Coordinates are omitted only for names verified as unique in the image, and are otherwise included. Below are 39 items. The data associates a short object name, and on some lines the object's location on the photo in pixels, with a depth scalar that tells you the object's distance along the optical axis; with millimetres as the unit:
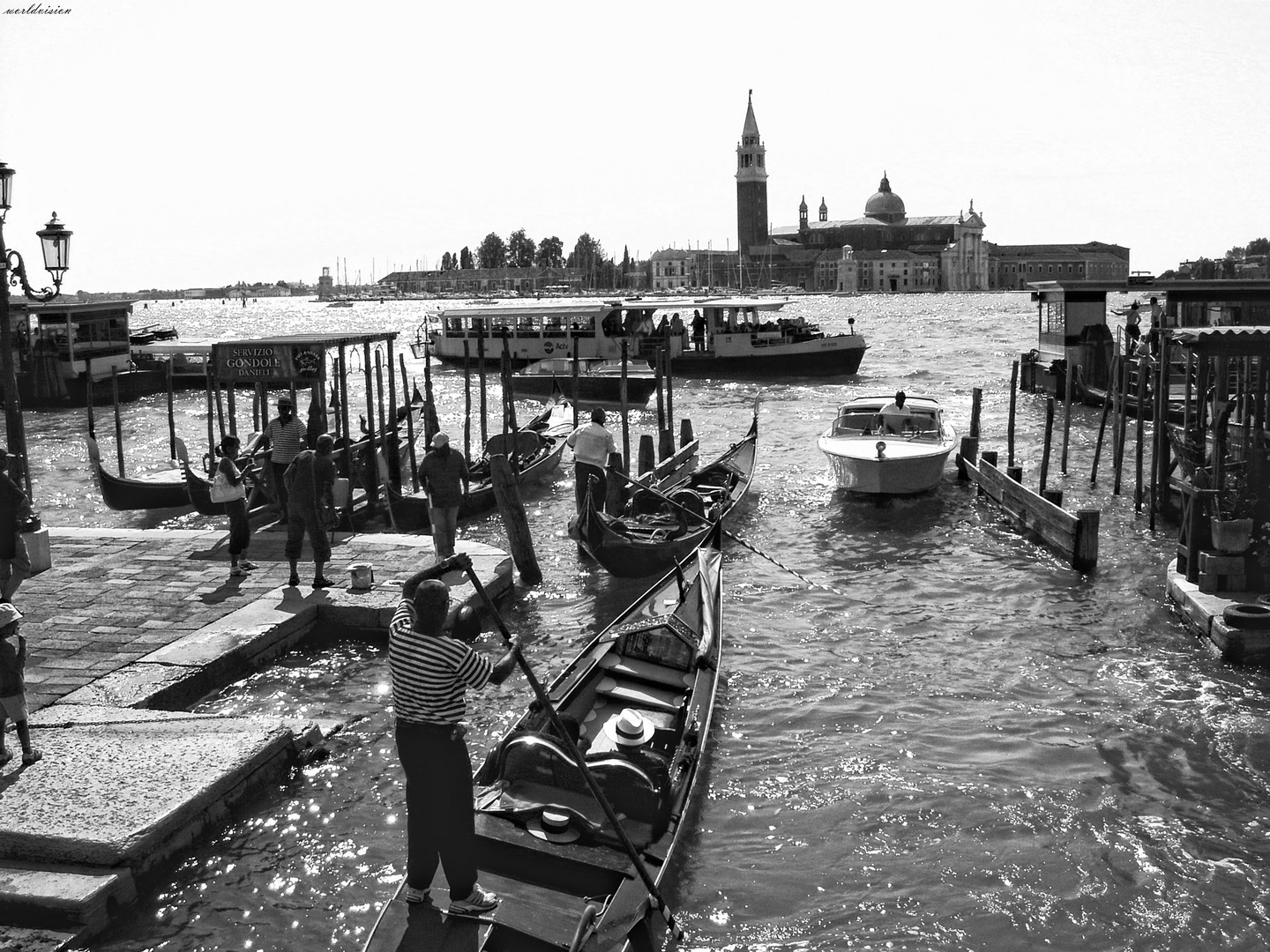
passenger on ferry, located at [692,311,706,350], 39812
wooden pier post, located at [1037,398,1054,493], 15719
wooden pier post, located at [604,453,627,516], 13375
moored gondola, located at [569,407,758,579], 11461
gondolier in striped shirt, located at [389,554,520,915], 4633
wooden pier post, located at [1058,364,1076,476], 18875
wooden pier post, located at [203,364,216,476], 16531
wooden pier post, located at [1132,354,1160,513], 15234
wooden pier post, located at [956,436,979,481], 18234
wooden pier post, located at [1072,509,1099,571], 12617
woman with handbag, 10453
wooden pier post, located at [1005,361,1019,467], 17766
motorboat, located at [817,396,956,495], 16219
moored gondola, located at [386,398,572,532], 14469
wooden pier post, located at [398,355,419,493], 16833
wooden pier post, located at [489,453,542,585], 11539
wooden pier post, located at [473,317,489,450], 20141
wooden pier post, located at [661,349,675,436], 19569
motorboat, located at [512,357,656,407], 31047
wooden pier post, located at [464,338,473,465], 20031
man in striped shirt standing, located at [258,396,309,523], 12719
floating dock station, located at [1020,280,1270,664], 9664
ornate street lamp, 11836
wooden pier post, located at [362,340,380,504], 14695
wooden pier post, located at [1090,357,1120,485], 17969
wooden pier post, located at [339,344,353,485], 14039
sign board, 13336
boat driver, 17797
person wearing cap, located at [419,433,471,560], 11039
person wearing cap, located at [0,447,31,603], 8557
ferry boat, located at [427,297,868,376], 37406
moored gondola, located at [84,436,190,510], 15969
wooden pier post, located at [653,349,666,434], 19125
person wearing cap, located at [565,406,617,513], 13344
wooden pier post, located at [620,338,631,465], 17853
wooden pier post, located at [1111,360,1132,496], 17122
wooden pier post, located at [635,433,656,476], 17953
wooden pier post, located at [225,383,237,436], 17000
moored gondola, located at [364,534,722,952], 4820
